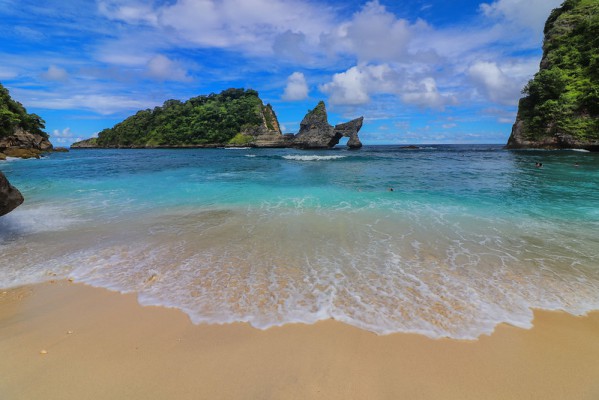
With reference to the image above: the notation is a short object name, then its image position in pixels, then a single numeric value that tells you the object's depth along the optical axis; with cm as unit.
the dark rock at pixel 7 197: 628
